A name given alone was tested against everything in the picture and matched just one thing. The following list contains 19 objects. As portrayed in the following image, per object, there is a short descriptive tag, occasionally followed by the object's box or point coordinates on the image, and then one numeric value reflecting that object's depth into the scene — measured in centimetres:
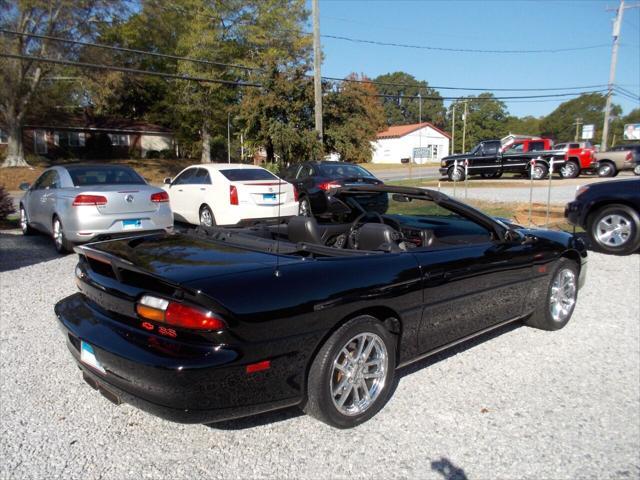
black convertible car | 259
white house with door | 6353
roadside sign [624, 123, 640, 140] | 5803
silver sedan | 773
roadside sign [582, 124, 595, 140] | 5175
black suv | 818
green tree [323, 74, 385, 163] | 2336
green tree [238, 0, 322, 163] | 2278
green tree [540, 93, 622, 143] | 10156
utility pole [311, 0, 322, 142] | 2008
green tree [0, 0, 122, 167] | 2827
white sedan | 994
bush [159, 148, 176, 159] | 4568
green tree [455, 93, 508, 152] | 8169
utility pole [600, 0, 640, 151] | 3844
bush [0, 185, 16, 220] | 1169
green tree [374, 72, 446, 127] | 10938
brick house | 4188
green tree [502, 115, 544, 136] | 9359
